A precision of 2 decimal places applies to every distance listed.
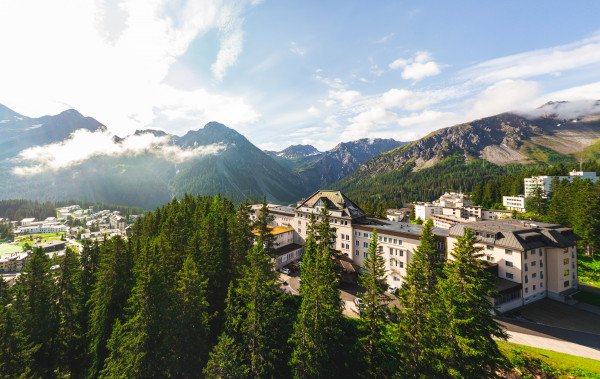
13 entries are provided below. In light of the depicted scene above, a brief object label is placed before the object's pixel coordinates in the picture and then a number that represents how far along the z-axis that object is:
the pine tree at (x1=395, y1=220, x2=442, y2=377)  26.42
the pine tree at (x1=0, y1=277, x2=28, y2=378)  29.94
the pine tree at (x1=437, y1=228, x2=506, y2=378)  23.98
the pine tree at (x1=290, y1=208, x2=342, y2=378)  29.70
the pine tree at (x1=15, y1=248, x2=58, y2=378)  36.62
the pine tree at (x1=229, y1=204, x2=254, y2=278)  46.38
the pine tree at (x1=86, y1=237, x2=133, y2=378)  35.72
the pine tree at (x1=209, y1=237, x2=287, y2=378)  31.70
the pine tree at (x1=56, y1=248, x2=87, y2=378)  39.50
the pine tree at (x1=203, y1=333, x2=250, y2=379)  27.25
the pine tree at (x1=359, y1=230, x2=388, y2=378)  30.06
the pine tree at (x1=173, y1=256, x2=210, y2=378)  32.09
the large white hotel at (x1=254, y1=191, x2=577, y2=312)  48.81
